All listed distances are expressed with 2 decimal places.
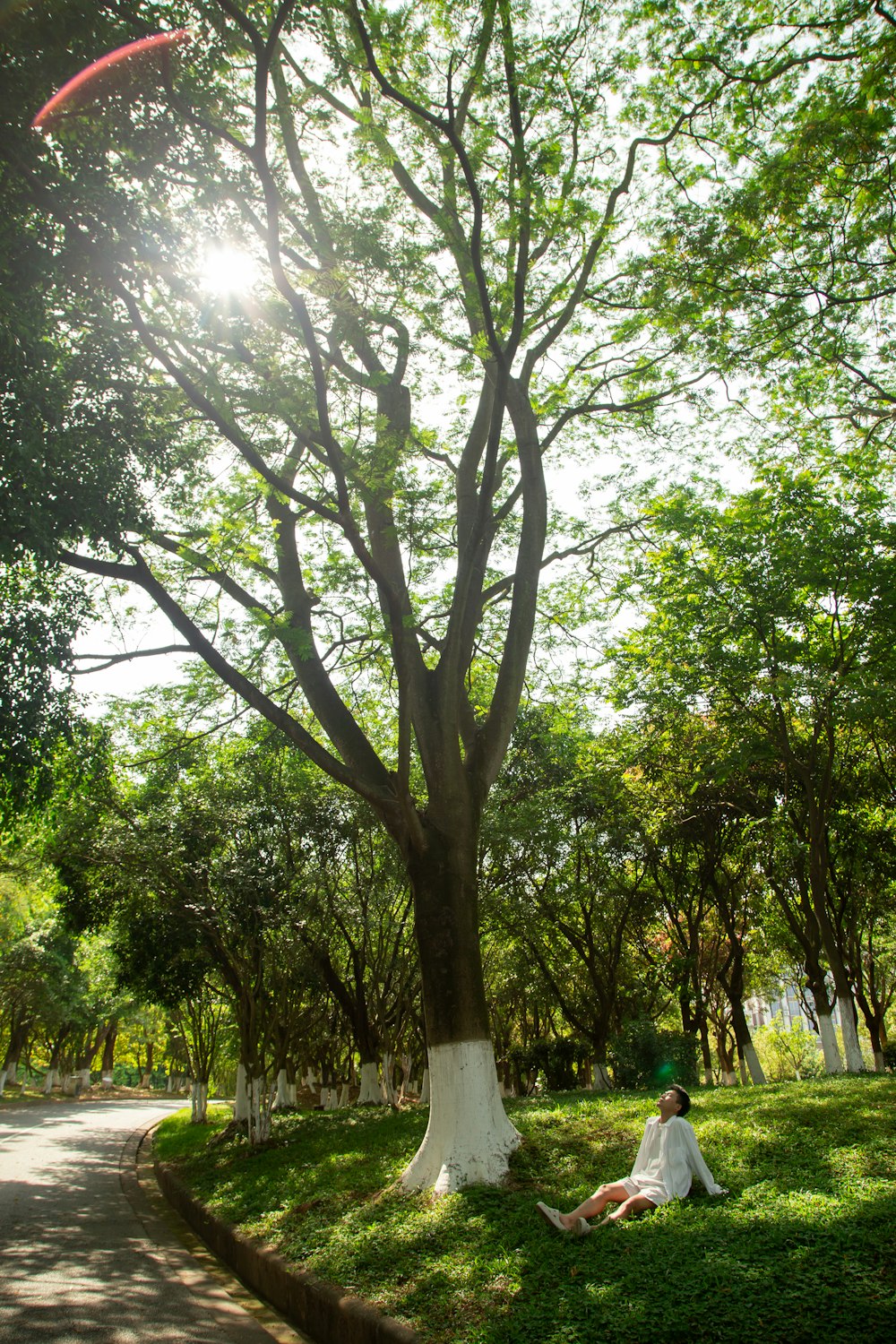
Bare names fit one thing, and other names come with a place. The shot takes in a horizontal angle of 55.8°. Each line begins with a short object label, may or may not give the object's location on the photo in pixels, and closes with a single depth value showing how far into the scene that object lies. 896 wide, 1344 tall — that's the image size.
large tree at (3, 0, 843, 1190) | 6.81
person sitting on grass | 5.75
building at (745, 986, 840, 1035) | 44.25
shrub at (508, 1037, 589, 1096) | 22.44
